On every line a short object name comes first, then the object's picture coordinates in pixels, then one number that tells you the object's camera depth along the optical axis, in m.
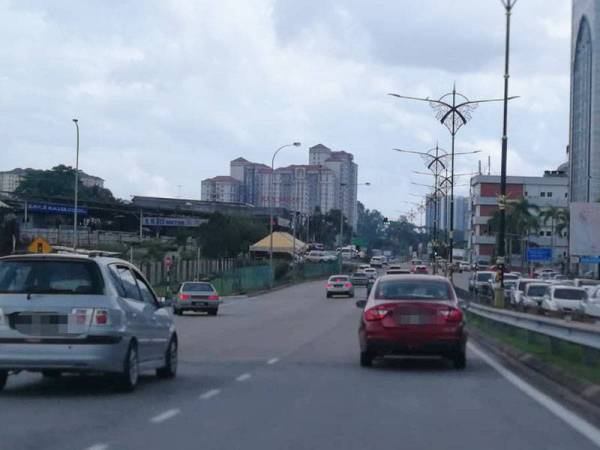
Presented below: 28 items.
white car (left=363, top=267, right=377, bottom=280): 78.29
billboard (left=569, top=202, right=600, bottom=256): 36.72
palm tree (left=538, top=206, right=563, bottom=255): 95.56
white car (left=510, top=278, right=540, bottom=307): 46.49
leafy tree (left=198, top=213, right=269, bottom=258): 85.06
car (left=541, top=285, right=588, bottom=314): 40.44
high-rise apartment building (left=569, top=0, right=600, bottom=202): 100.62
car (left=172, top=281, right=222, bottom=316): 42.06
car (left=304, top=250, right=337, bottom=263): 119.32
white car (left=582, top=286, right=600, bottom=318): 38.03
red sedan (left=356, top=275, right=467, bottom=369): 17.70
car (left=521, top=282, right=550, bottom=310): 43.62
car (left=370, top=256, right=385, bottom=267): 122.50
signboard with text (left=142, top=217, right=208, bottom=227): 96.31
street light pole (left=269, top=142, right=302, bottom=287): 71.21
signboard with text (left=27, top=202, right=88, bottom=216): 78.12
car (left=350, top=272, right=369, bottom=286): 79.07
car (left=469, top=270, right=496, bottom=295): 57.02
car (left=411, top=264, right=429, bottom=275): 70.09
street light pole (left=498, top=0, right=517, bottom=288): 32.03
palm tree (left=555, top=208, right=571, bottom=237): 98.50
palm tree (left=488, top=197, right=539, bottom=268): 94.79
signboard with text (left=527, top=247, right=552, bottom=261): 77.44
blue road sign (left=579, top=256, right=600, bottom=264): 60.91
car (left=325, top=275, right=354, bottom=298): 62.44
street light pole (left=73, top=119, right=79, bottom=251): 51.66
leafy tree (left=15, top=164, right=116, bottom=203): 119.81
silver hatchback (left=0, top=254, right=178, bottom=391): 13.04
